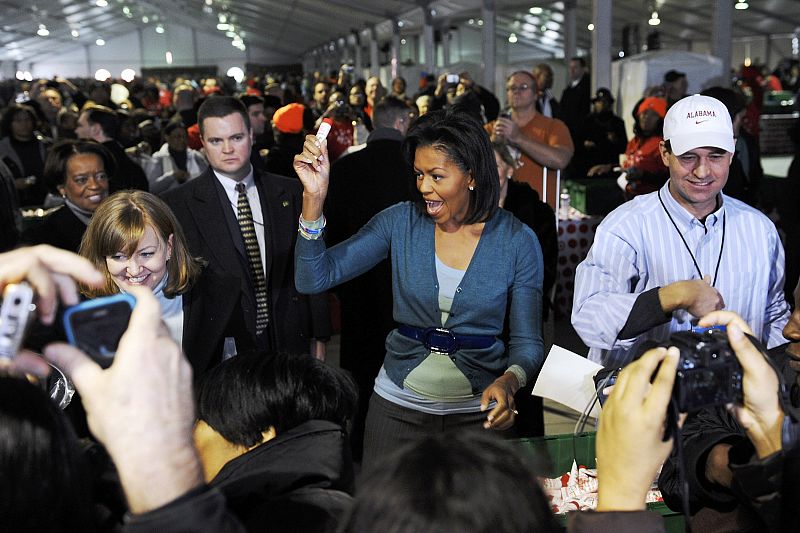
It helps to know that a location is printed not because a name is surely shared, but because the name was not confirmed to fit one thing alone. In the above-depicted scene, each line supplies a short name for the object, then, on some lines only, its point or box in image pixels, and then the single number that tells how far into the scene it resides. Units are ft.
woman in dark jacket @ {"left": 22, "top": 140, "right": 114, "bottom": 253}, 11.34
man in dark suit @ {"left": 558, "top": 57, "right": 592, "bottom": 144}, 32.12
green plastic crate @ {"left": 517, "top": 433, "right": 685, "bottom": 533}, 7.63
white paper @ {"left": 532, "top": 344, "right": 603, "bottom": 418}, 6.86
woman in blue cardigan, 7.66
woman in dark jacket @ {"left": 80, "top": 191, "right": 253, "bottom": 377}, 7.94
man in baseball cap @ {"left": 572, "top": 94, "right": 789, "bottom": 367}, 7.04
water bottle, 18.65
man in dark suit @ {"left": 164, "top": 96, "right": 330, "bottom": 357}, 10.43
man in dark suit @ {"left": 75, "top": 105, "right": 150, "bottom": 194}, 16.05
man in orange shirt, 14.56
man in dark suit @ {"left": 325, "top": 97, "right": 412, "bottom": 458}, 12.42
